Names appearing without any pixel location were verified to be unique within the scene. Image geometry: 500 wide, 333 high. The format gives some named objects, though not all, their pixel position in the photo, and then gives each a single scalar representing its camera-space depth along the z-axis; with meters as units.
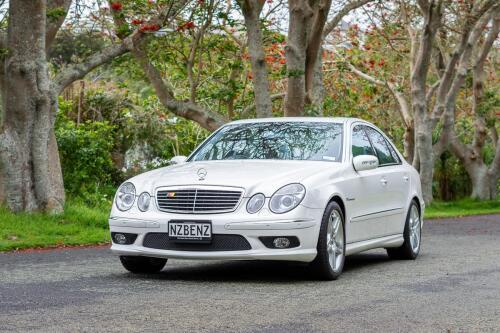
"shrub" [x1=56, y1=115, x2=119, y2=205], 20.56
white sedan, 9.39
